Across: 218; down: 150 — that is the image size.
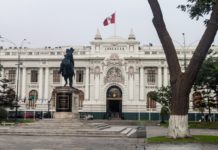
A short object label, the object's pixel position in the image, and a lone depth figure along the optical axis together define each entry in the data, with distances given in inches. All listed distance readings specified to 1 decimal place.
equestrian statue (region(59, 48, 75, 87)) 1021.2
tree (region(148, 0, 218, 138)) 608.0
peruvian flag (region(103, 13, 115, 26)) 1924.2
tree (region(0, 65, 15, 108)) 1677.4
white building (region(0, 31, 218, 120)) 2151.6
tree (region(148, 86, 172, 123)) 1703.9
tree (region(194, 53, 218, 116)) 1362.3
